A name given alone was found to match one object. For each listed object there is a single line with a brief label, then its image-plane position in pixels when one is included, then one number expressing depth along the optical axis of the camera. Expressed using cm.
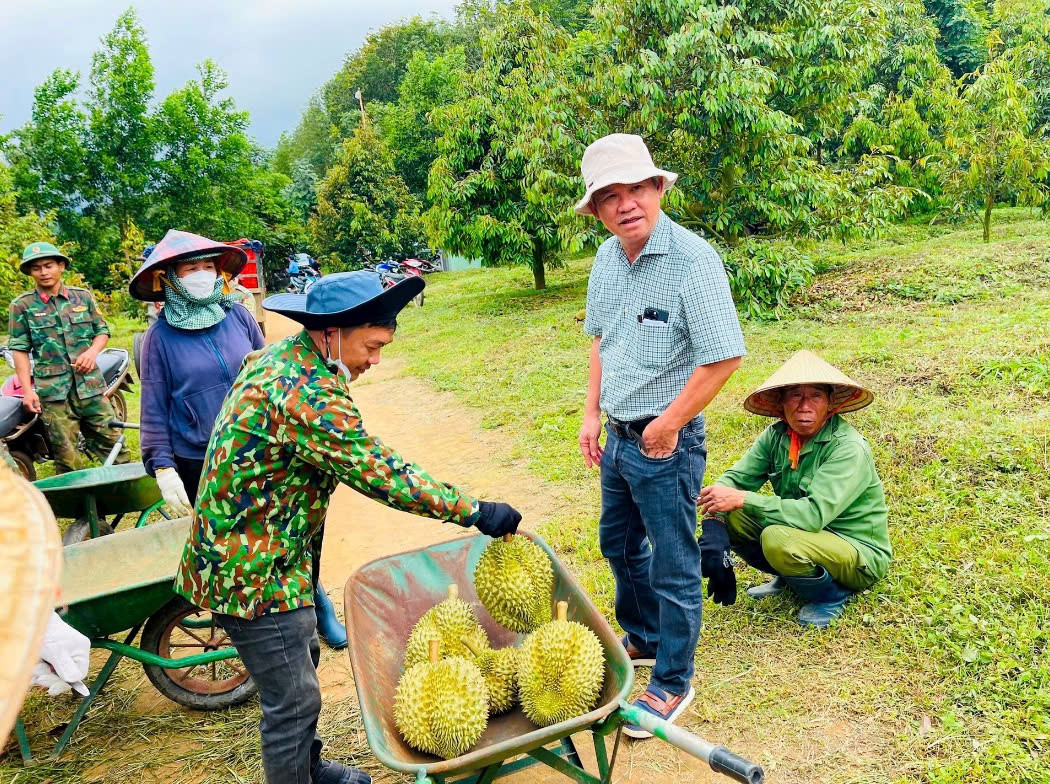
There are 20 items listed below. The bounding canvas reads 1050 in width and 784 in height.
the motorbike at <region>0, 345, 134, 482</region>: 587
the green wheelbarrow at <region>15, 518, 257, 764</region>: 307
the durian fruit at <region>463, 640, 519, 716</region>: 261
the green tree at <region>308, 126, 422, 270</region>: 2309
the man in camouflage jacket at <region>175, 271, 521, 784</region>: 222
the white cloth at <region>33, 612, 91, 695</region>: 290
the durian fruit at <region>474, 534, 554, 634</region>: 271
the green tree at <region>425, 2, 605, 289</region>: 1350
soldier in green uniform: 582
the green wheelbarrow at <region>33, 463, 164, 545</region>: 423
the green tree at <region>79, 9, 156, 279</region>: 2181
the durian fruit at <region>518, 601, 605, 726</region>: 239
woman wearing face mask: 344
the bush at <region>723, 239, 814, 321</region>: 988
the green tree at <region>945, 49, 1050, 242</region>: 1352
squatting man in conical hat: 339
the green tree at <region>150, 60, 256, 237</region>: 2244
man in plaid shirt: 262
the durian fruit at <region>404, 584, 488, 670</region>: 265
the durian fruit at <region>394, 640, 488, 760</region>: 228
